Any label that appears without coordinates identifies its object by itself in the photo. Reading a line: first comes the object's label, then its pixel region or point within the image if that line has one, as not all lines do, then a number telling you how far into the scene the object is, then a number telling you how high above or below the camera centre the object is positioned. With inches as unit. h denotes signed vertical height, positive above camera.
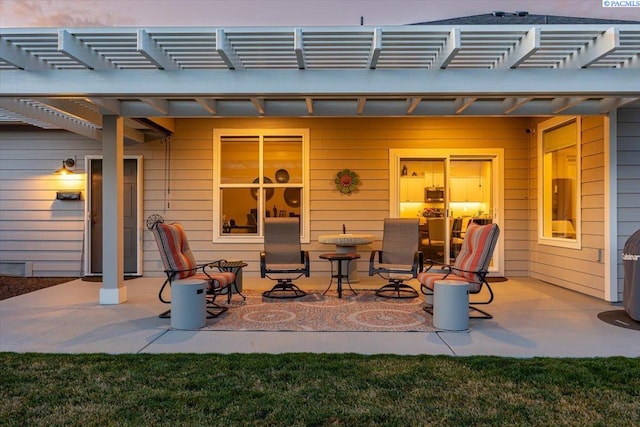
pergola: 135.3 +54.0
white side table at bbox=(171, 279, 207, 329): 162.6 -36.9
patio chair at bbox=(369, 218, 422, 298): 225.0 -23.7
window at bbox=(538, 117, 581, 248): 238.1 +18.0
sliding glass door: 288.7 +14.5
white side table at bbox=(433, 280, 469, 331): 158.9 -36.1
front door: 293.9 -4.5
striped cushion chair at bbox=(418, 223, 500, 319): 177.3 -22.9
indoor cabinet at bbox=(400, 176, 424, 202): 335.9 +18.9
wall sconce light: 293.1 +30.9
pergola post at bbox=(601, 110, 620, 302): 208.8 +2.5
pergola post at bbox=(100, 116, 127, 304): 208.7 -0.2
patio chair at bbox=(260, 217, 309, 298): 237.1 -19.9
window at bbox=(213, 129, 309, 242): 287.9 +21.4
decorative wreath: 284.5 +20.7
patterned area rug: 163.5 -45.2
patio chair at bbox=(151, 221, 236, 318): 184.5 -24.8
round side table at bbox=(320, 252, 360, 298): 218.2 -24.2
